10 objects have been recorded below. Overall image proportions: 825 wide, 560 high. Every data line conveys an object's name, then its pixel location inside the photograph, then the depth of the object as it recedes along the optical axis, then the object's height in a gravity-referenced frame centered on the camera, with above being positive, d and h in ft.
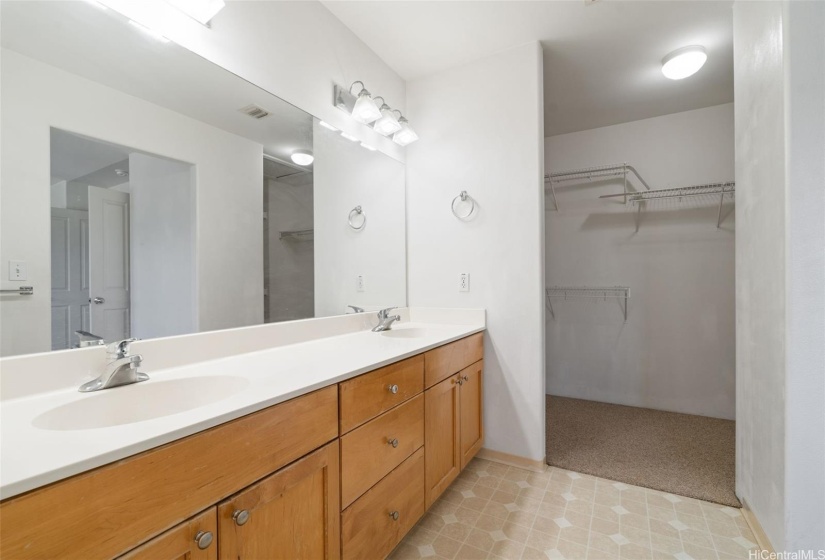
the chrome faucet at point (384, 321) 6.65 -0.76
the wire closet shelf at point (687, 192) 8.91 +2.22
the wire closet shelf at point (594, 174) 9.74 +2.99
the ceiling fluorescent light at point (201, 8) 3.90 +2.96
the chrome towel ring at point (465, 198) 7.29 +1.63
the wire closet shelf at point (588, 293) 10.33 -0.42
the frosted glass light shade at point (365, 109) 6.21 +2.97
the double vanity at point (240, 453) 1.88 -1.19
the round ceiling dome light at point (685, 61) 6.84 +4.13
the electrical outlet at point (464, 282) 7.35 -0.06
